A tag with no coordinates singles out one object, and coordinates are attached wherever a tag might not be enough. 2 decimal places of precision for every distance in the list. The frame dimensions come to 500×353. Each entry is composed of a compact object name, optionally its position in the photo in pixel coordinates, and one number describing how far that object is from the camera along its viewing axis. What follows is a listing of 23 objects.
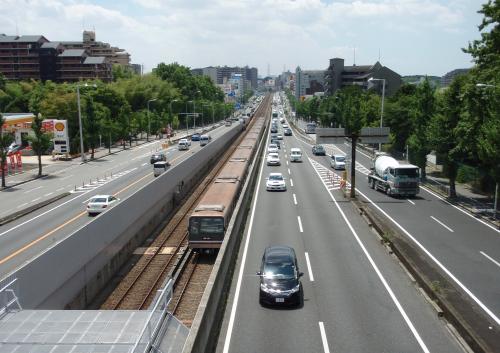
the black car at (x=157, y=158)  62.69
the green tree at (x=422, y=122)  50.69
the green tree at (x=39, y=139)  55.44
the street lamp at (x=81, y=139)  65.94
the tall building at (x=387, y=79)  149.64
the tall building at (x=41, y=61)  156.88
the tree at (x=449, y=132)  42.50
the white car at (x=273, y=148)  70.69
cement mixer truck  42.19
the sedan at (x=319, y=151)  77.06
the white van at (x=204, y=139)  89.56
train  26.86
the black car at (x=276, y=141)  87.78
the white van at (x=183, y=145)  83.69
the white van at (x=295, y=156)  68.19
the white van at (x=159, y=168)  53.03
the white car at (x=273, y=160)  63.12
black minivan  19.00
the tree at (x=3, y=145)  48.09
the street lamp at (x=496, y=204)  35.58
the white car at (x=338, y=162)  61.00
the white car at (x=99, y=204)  35.59
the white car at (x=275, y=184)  45.25
